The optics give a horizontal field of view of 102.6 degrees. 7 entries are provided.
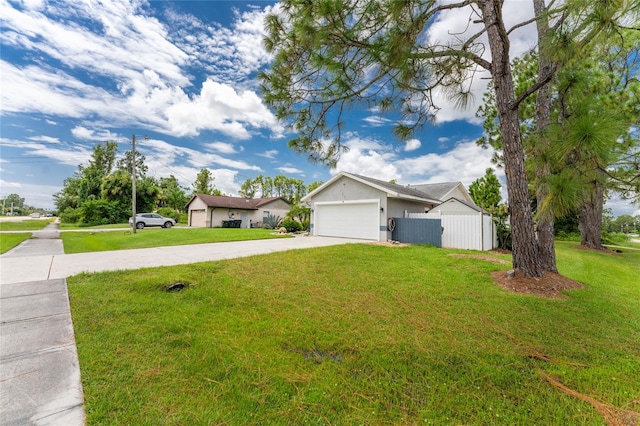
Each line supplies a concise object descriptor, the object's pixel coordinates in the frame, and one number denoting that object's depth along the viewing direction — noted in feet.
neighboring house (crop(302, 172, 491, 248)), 40.96
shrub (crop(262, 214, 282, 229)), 76.83
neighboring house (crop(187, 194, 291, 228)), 83.76
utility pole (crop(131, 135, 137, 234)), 53.62
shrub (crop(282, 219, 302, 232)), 62.54
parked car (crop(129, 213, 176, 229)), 72.90
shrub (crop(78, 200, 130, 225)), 85.76
